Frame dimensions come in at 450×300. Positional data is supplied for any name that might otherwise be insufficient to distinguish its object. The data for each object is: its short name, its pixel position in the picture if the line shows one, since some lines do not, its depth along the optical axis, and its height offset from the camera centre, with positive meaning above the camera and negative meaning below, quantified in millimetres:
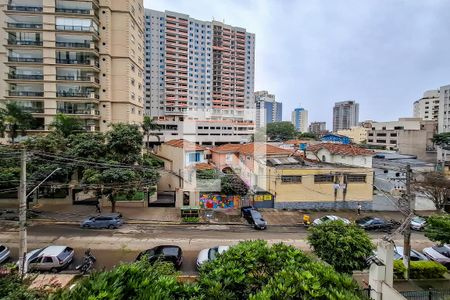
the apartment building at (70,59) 31281 +10768
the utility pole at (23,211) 11250 -3257
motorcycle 12495 -6470
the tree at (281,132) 84062 +3623
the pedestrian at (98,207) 21850 -5911
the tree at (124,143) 21350 -184
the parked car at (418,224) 20484 -6727
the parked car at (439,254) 14945 -6885
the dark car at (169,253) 12906 -6051
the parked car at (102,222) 18641 -6154
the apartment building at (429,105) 88500 +14282
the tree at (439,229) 11969 -4259
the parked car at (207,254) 13069 -6160
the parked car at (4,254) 13105 -6165
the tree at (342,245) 10102 -4337
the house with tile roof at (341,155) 25562 -1301
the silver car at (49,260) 12414 -6073
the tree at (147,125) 37341 +2546
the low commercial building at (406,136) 49291 +1683
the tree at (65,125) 26172 +1635
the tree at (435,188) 23328 -4287
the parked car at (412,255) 14547 -6683
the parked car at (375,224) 19875 -6572
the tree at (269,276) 5312 -3293
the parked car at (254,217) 19453 -6261
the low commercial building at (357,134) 91612 +3500
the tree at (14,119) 27236 +2308
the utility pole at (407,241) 11754 -5041
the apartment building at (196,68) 81062 +26039
